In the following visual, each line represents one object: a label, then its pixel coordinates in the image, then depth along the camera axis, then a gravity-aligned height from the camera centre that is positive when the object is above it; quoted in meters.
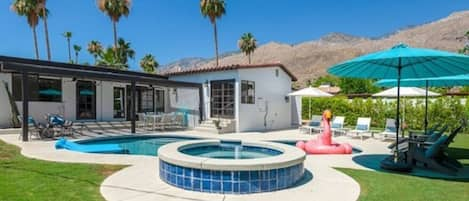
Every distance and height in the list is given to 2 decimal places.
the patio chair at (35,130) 12.65 -1.30
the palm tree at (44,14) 30.03 +8.42
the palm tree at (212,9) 30.67 +8.71
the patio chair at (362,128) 14.56 -1.40
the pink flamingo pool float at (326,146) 10.14 -1.58
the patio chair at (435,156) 7.57 -1.46
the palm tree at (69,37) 42.40 +8.23
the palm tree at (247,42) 41.59 +7.36
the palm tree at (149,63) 39.94 +4.45
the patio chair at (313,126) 16.58 -1.50
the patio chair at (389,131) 13.88 -1.47
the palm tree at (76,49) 42.72 +6.64
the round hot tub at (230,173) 5.54 -1.36
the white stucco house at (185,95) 15.99 +0.17
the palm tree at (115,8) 30.95 +8.91
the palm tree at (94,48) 42.37 +6.77
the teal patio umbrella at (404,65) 6.64 +0.81
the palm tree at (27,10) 29.27 +8.27
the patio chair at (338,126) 15.90 -1.45
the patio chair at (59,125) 13.46 -1.19
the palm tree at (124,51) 36.19 +5.54
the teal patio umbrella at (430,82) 11.05 +0.55
